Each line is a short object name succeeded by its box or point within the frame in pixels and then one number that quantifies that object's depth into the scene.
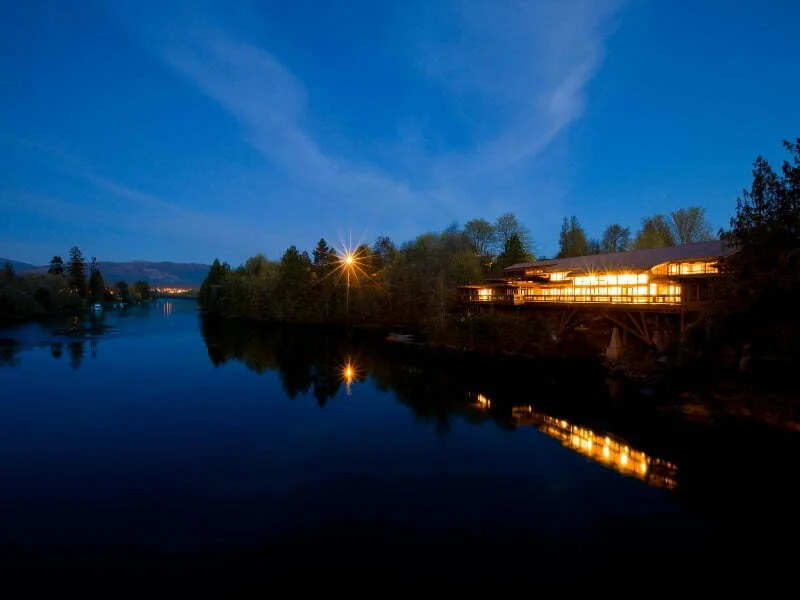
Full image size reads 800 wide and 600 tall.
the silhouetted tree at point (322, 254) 77.69
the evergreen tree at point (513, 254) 56.75
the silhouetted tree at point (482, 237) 66.00
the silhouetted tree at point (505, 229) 65.21
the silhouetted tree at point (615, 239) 65.94
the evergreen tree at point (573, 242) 63.97
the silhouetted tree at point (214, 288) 96.31
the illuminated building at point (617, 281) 28.39
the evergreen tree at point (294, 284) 70.56
